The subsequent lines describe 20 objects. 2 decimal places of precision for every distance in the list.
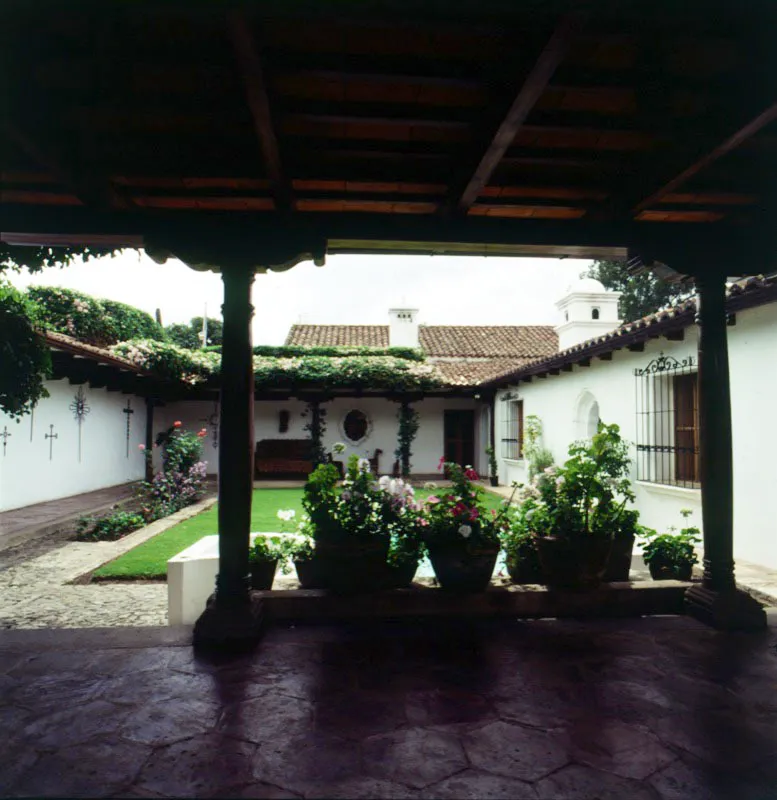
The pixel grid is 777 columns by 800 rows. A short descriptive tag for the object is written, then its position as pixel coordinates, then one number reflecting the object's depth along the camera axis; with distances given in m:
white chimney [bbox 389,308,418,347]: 19.12
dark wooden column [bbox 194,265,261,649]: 3.29
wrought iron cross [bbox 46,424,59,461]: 10.02
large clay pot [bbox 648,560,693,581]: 4.03
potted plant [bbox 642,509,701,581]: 4.04
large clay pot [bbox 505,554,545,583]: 3.83
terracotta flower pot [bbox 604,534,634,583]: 3.87
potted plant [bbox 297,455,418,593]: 3.44
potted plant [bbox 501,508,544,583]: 3.83
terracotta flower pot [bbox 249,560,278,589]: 3.78
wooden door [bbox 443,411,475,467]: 17.33
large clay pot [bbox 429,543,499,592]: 3.51
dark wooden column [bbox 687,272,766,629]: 3.58
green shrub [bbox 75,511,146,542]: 7.62
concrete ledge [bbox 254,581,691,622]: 3.49
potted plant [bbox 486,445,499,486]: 14.46
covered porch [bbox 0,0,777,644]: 1.90
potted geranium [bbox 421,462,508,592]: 3.51
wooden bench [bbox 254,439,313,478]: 15.86
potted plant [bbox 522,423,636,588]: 3.61
